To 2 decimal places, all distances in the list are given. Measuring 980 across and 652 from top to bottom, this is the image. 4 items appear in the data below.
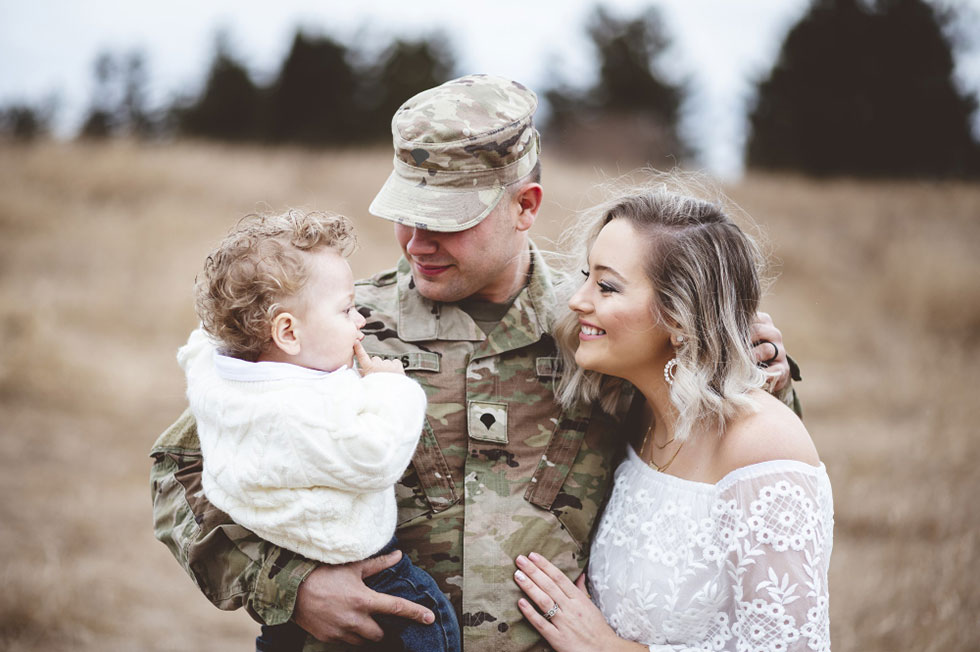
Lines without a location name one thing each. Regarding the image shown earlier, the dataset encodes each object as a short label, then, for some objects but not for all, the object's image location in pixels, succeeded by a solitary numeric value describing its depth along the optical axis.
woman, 2.16
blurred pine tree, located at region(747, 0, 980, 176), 18.92
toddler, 2.04
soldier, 2.51
